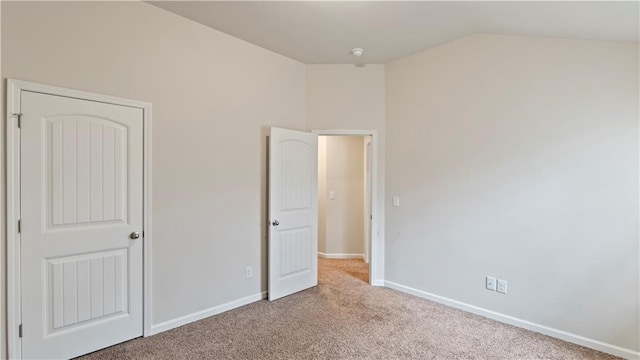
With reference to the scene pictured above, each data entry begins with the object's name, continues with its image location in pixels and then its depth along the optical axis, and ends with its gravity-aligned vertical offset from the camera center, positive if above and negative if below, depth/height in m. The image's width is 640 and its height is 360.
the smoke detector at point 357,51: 3.54 +1.39
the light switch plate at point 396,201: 3.89 -0.26
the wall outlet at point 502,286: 3.06 -1.01
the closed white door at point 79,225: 2.20 -0.33
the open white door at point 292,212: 3.58 -0.37
